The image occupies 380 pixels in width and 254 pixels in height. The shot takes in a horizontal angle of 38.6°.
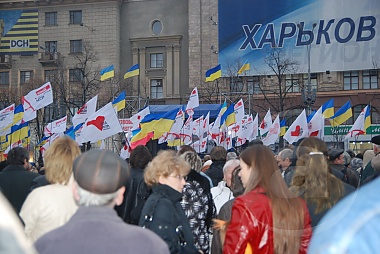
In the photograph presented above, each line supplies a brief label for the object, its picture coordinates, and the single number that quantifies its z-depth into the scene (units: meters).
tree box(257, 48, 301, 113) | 45.84
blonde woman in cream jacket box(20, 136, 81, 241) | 3.95
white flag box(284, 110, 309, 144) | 20.39
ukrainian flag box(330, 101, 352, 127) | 23.52
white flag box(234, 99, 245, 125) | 24.00
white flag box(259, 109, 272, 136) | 25.85
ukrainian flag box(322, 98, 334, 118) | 23.64
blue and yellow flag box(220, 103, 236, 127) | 24.00
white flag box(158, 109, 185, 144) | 22.02
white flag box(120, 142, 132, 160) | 16.48
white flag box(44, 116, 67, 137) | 19.67
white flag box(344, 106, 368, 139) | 22.81
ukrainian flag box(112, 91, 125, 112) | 18.61
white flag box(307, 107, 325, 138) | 20.18
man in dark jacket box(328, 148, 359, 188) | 6.67
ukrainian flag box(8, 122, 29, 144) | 20.25
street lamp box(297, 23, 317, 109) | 24.24
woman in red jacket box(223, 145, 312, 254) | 3.78
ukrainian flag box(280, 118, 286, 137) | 28.33
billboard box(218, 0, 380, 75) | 45.59
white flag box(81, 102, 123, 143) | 13.90
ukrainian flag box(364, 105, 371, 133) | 25.51
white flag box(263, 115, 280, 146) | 22.75
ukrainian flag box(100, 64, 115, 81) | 22.77
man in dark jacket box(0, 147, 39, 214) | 5.92
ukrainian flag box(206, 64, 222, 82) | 27.44
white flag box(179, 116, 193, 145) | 23.45
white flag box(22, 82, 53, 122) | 16.66
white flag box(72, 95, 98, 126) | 15.40
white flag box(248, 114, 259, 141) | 26.58
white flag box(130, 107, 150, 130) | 20.23
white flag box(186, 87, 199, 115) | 22.41
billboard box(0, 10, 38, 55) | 54.09
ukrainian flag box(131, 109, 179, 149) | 19.62
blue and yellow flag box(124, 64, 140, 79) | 24.05
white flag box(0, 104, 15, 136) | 17.80
